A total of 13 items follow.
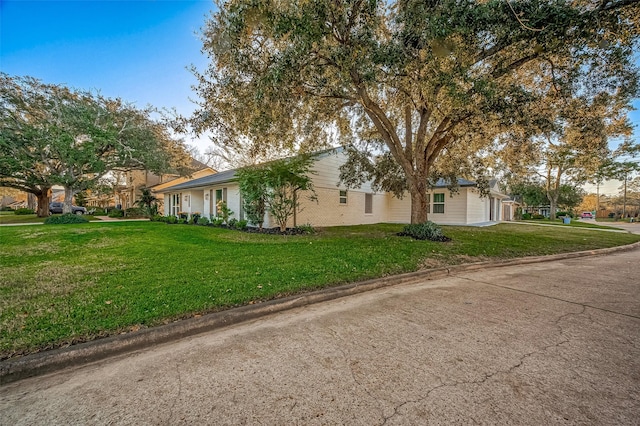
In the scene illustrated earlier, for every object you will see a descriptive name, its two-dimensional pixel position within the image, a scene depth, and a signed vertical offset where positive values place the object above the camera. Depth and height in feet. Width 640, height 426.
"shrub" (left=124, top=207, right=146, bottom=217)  75.98 -0.61
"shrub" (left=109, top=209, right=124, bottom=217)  78.36 -1.18
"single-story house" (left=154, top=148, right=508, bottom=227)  46.96 +1.64
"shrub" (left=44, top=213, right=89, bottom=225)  50.77 -1.76
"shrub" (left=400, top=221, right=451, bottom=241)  31.09 -2.66
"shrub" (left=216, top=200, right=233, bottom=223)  45.69 -0.22
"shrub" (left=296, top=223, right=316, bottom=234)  37.47 -2.87
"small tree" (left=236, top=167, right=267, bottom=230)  36.88 +2.56
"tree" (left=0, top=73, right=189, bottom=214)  51.70 +14.66
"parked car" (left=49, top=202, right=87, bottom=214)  86.46 +0.37
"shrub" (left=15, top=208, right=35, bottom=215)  91.10 -0.31
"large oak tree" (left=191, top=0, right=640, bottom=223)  17.97 +12.20
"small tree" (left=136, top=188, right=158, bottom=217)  71.90 +1.67
